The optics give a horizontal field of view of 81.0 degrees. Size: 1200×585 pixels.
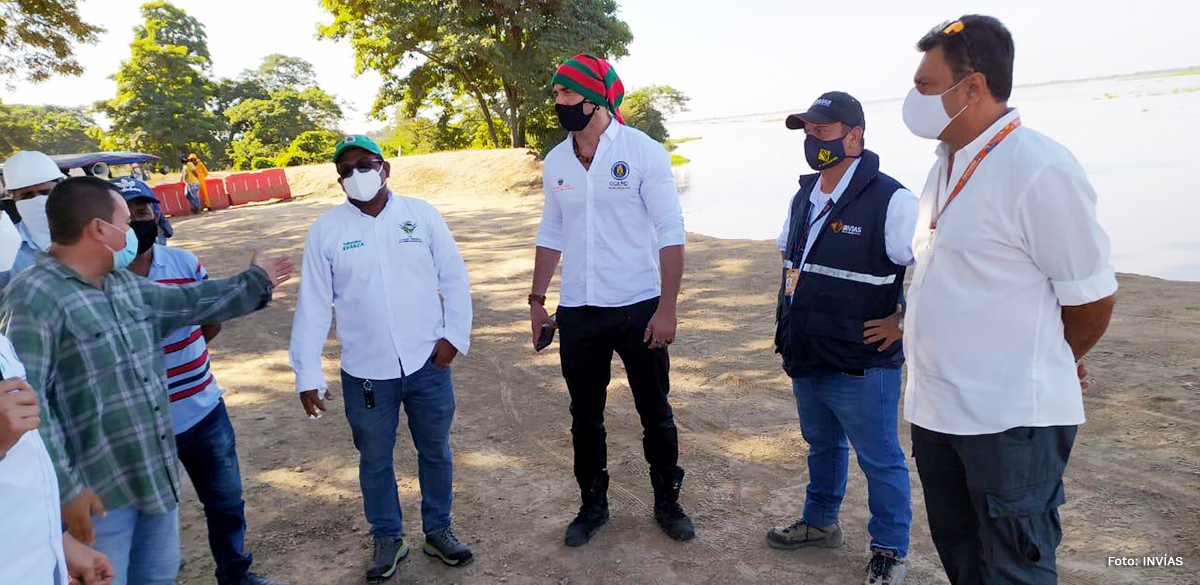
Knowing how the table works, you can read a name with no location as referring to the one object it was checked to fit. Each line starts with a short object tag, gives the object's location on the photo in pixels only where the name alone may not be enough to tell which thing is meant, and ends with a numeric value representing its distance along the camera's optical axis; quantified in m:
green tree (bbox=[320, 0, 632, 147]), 25.27
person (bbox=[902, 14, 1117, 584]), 1.89
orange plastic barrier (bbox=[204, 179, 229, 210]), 20.89
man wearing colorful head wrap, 3.34
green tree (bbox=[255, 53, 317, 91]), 59.04
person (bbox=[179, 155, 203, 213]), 20.03
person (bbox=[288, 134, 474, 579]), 3.22
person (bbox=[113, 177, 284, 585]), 2.98
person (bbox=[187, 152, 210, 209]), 20.67
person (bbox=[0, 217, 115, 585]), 1.49
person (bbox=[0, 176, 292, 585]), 2.28
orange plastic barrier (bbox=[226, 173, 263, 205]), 21.59
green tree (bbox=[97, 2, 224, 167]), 39.66
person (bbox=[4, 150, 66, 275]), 3.36
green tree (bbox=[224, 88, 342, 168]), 40.47
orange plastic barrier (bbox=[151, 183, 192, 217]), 20.02
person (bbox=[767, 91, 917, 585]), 2.88
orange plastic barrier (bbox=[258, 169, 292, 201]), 22.44
